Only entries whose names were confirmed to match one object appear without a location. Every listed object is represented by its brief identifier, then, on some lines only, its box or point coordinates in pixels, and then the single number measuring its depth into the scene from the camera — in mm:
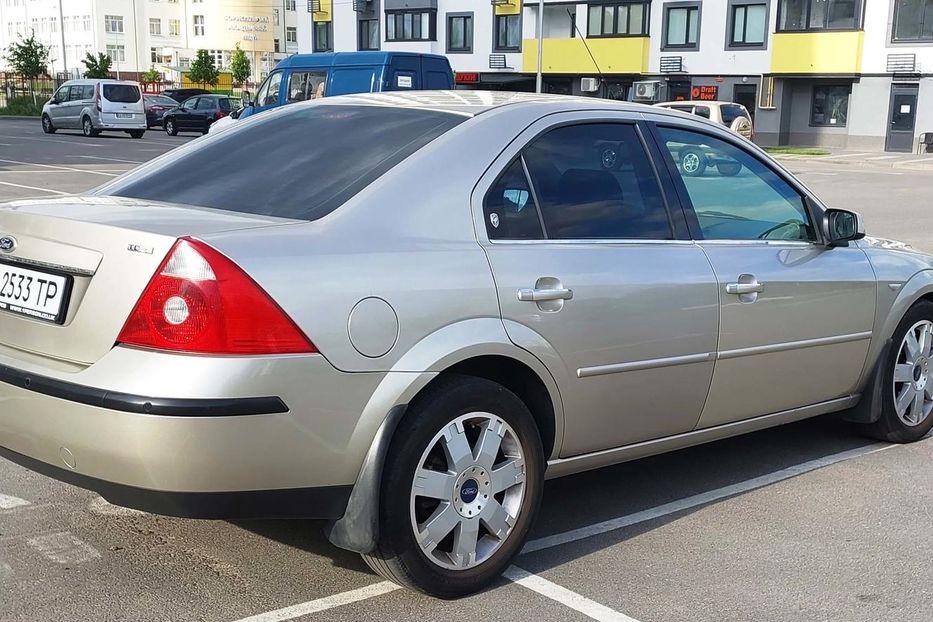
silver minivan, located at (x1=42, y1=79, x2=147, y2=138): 35562
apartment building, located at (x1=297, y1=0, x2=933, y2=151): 39656
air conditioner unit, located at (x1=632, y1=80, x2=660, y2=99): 44562
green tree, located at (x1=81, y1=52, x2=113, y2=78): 65375
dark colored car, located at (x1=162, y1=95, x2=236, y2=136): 38938
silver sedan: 3086
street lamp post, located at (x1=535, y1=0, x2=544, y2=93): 41184
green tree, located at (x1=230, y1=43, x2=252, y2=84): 87250
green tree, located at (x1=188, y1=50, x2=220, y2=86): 76688
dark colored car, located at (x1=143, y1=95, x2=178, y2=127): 43281
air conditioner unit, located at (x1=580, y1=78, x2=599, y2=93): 48062
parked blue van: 20938
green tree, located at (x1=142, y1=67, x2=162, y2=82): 79556
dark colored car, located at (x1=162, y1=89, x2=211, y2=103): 53969
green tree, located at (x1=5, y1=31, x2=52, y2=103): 62219
